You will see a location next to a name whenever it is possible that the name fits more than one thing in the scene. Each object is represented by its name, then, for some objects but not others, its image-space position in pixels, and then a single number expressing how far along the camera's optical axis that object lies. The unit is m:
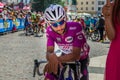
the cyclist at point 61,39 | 1.96
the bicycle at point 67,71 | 1.98
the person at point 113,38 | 1.58
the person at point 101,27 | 12.43
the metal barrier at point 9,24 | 13.34
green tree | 56.65
